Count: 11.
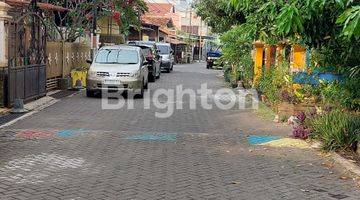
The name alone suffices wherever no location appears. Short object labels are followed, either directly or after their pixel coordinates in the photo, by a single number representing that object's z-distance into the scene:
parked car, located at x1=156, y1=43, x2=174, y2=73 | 35.91
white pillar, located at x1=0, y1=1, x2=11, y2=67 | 13.73
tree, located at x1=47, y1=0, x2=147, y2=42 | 24.00
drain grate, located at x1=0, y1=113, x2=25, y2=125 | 11.91
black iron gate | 13.73
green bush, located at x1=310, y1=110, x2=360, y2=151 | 9.17
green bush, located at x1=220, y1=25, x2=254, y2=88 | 22.52
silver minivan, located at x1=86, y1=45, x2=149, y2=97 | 17.39
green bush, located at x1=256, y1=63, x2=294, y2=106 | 13.54
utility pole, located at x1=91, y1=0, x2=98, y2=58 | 23.66
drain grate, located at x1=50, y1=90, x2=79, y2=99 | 17.61
